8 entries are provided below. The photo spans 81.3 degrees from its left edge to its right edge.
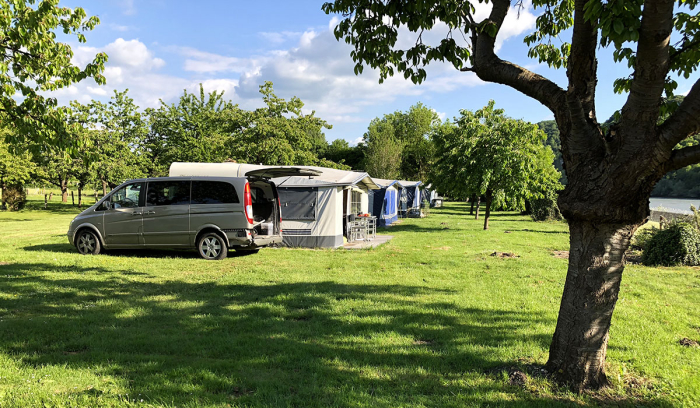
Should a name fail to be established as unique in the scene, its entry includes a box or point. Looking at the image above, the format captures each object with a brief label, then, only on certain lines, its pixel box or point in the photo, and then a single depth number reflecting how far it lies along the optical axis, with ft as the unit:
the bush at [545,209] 87.30
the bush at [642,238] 39.99
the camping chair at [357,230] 48.94
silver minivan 32.65
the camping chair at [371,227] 50.44
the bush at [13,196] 97.81
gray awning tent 42.32
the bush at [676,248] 33.63
